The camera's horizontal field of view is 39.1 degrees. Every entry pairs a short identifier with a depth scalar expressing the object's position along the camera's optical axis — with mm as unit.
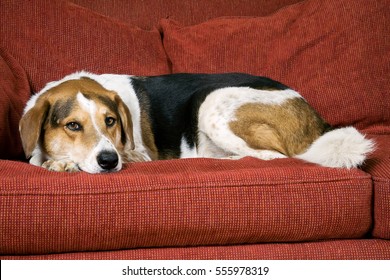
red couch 2080
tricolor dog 2562
